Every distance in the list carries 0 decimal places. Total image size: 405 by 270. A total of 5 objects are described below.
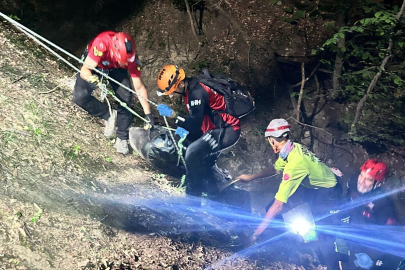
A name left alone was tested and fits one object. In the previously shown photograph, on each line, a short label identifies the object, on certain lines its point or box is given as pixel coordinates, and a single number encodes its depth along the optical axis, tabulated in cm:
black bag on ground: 601
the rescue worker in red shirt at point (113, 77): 460
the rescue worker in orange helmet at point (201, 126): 502
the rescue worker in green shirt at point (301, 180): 496
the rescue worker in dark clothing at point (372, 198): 543
